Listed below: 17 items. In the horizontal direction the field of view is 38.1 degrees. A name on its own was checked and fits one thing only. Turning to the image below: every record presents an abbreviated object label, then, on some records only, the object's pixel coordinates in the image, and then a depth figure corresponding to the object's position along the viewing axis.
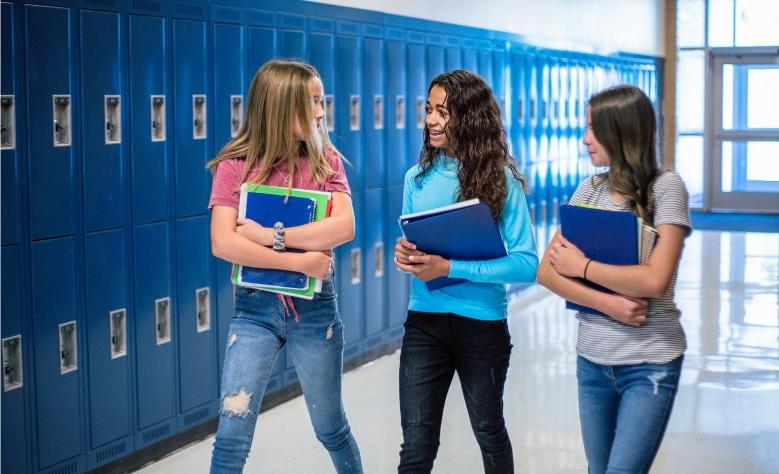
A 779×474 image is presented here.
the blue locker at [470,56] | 7.27
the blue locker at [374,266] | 6.09
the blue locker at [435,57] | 6.76
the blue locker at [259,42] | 4.91
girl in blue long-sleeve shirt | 2.89
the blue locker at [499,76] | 7.77
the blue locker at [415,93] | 6.54
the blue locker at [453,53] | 7.01
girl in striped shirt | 2.55
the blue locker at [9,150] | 3.53
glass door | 14.41
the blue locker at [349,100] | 5.71
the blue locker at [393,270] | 6.36
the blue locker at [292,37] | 5.16
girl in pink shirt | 2.91
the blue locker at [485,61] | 7.50
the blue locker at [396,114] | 6.29
